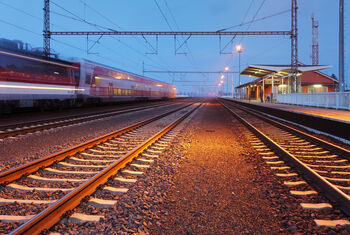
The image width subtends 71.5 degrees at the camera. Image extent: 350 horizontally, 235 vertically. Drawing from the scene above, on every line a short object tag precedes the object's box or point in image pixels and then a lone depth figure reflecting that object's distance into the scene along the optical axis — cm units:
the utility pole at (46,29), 1695
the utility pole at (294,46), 2169
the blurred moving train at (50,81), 1111
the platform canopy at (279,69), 2680
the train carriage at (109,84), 1731
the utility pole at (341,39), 1272
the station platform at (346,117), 944
